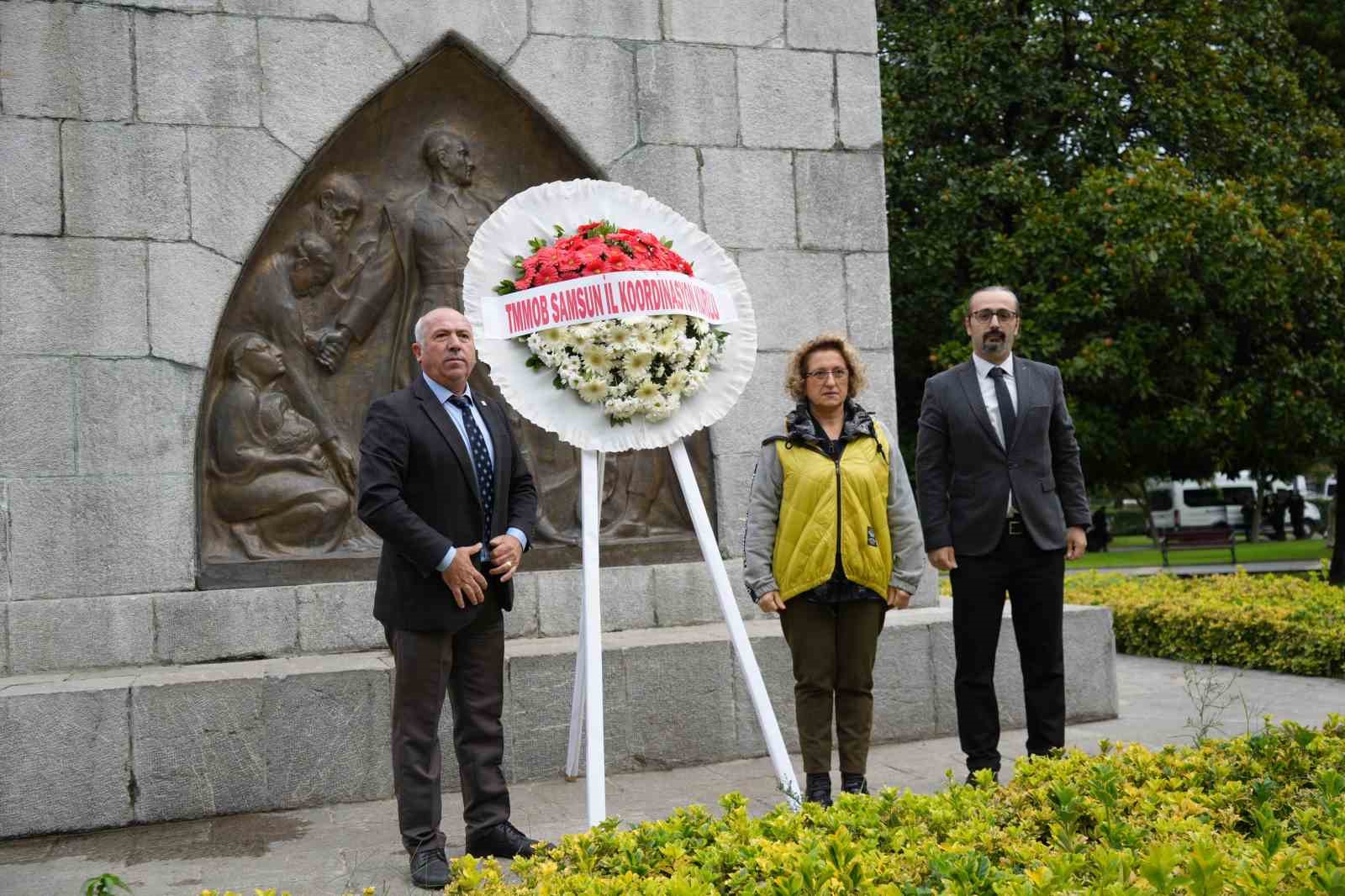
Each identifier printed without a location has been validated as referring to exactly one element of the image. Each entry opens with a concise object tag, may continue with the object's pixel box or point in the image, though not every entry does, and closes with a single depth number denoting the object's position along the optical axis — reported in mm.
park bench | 19125
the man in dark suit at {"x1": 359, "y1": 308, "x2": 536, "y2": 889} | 4262
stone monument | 5492
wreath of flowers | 4586
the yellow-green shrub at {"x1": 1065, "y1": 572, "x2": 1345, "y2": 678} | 7934
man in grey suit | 4996
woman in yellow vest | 4734
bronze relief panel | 6094
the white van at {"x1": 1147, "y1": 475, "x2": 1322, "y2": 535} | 33006
